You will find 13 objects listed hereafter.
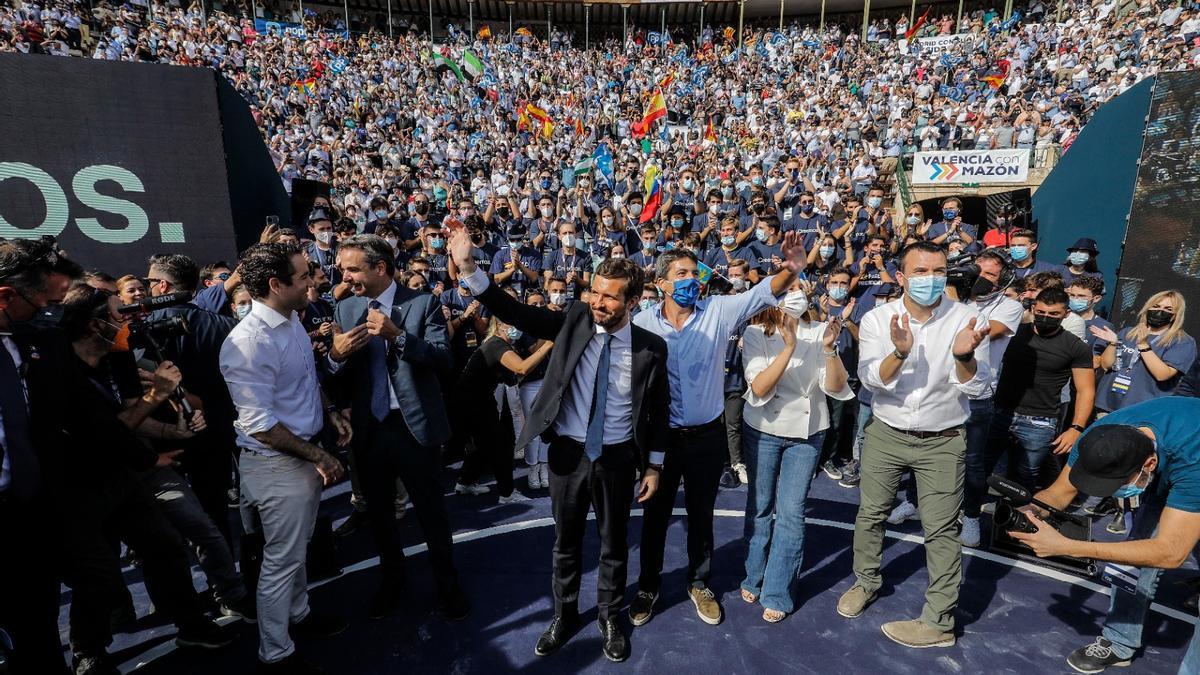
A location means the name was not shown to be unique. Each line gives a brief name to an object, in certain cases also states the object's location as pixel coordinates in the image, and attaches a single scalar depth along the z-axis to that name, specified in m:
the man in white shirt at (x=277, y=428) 2.80
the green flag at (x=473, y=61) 14.79
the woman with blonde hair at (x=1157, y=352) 4.50
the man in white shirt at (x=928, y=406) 3.26
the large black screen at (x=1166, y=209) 7.03
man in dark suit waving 3.10
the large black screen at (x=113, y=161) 6.23
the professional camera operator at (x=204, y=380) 3.78
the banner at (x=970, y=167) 14.02
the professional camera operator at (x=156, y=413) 2.87
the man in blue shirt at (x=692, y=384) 3.46
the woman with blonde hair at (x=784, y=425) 3.55
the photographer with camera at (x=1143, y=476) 2.27
